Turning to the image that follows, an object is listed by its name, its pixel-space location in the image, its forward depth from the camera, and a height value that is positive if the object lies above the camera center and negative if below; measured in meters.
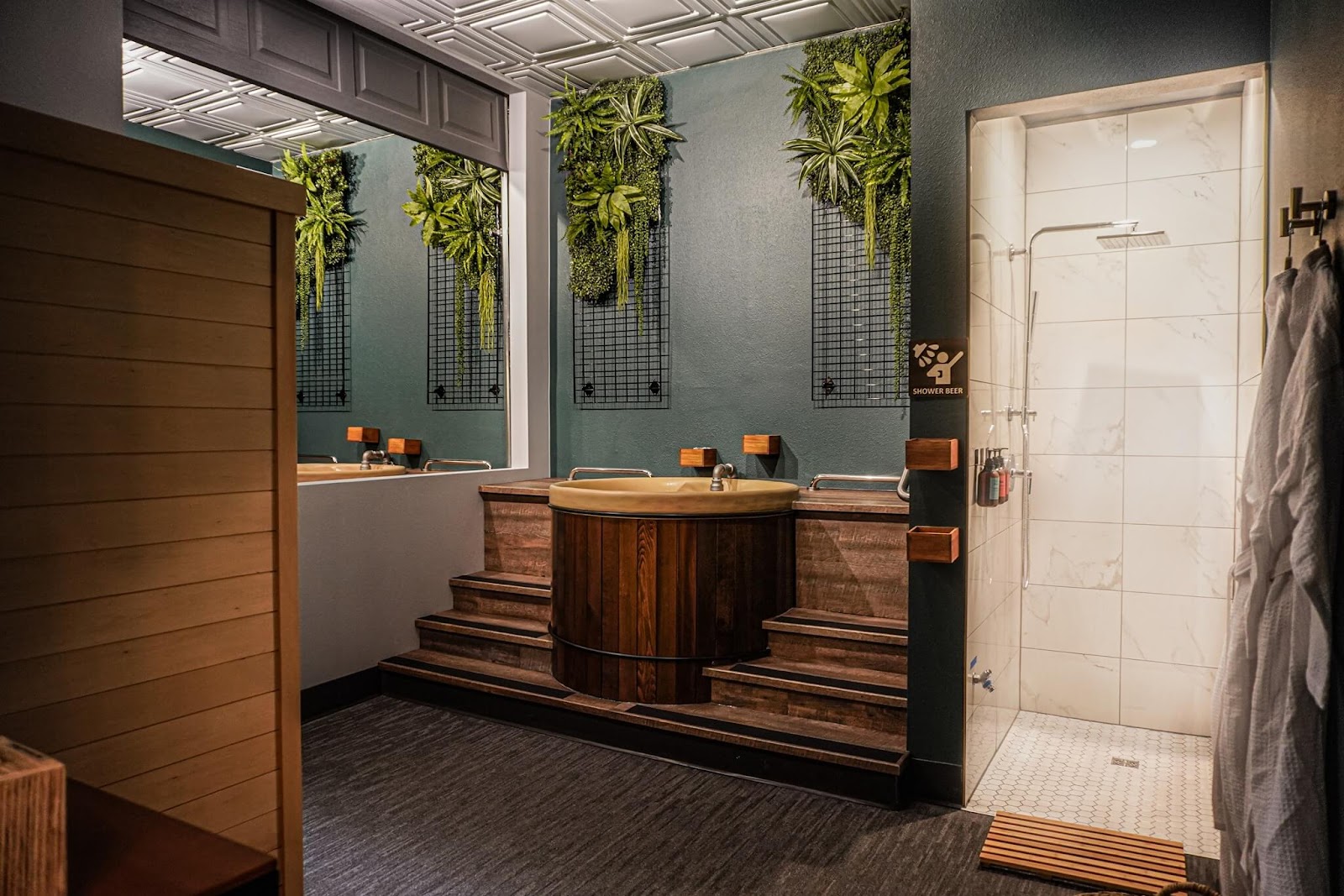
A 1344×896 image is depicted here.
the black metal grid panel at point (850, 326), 4.12 +0.44
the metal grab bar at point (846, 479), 4.08 -0.27
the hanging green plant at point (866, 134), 3.96 +1.32
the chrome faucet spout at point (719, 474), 4.07 -0.25
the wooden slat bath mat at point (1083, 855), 2.41 -1.24
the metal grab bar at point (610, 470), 4.79 -0.27
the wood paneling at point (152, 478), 1.47 -0.10
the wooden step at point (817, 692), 3.06 -0.97
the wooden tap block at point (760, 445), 4.32 -0.12
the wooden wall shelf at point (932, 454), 2.73 -0.11
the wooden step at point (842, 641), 3.29 -0.84
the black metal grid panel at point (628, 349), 4.69 +0.39
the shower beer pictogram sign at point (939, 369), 2.76 +0.16
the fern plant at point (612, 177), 4.66 +1.30
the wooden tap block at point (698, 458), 4.48 -0.19
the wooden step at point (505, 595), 4.13 -0.83
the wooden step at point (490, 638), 3.87 -0.98
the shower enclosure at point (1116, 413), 3.31 +0.03
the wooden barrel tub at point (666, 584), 3.37 -0.63
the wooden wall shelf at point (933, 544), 2.76 -0.39
